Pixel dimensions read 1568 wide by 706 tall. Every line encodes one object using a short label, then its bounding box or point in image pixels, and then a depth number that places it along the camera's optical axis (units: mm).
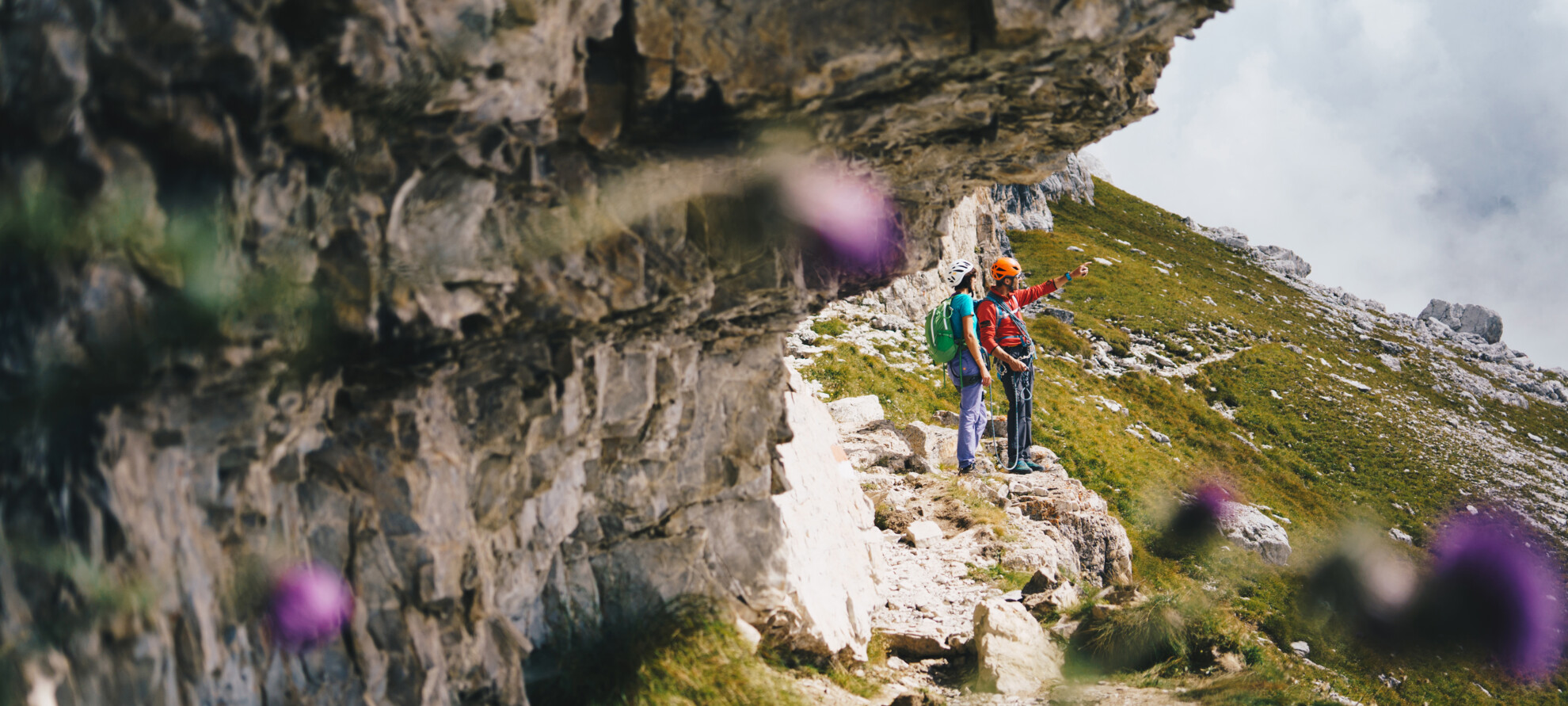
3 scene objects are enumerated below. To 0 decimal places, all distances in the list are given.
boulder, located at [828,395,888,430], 18922
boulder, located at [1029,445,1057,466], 18781
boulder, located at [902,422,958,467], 18172
